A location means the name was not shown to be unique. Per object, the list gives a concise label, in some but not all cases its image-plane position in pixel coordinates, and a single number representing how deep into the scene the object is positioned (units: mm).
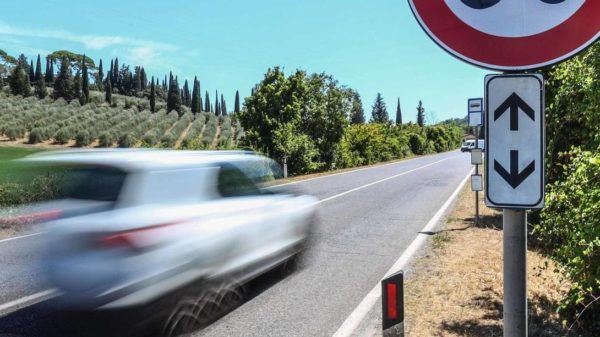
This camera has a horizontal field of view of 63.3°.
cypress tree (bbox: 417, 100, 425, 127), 127250
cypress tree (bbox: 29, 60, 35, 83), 110000
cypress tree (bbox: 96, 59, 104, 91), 116000
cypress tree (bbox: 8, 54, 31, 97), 80500
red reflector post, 2480
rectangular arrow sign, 1717
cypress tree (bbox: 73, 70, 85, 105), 86562
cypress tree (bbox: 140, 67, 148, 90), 128862
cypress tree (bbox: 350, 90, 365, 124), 123312
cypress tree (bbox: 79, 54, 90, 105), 81819
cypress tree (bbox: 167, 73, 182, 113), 93862
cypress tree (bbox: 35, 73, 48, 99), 83125
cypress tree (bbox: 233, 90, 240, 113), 135500
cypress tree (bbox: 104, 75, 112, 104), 86788
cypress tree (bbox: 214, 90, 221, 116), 137975
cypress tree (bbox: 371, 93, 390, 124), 130250
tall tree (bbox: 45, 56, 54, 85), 110756
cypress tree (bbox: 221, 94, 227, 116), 142625
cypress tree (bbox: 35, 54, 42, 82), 105625
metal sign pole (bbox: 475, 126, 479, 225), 10852
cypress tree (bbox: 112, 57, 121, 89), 125750
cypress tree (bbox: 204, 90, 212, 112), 128750
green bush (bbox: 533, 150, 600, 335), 3898
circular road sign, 1642
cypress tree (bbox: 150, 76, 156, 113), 89250
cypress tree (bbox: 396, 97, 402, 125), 126056
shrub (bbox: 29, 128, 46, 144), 45438
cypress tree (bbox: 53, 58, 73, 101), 86125
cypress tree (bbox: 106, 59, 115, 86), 126750
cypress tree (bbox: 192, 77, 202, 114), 99500
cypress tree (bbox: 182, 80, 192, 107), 117556
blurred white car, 4129
